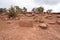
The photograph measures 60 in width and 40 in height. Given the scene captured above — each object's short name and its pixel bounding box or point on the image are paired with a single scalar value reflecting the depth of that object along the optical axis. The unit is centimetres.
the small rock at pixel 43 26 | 480
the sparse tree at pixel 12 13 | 659
